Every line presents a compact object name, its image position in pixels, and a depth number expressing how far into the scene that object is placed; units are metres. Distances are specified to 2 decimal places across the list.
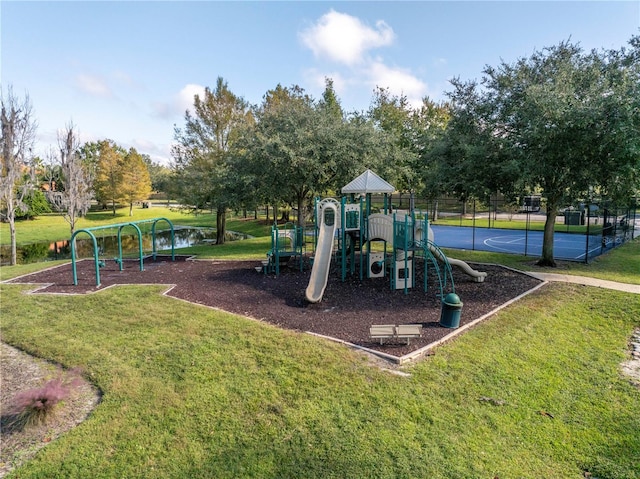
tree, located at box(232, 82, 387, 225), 18.00
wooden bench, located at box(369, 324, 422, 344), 7.25
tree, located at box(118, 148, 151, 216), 45.91
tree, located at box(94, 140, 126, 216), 45.47
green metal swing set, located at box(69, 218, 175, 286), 12.03
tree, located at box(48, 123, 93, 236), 19.14
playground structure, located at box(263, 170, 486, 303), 11.23
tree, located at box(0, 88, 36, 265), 17.34
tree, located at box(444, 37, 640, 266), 11.04
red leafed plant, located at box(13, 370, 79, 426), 5.32
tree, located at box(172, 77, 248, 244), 21.30
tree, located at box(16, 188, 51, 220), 41.41
